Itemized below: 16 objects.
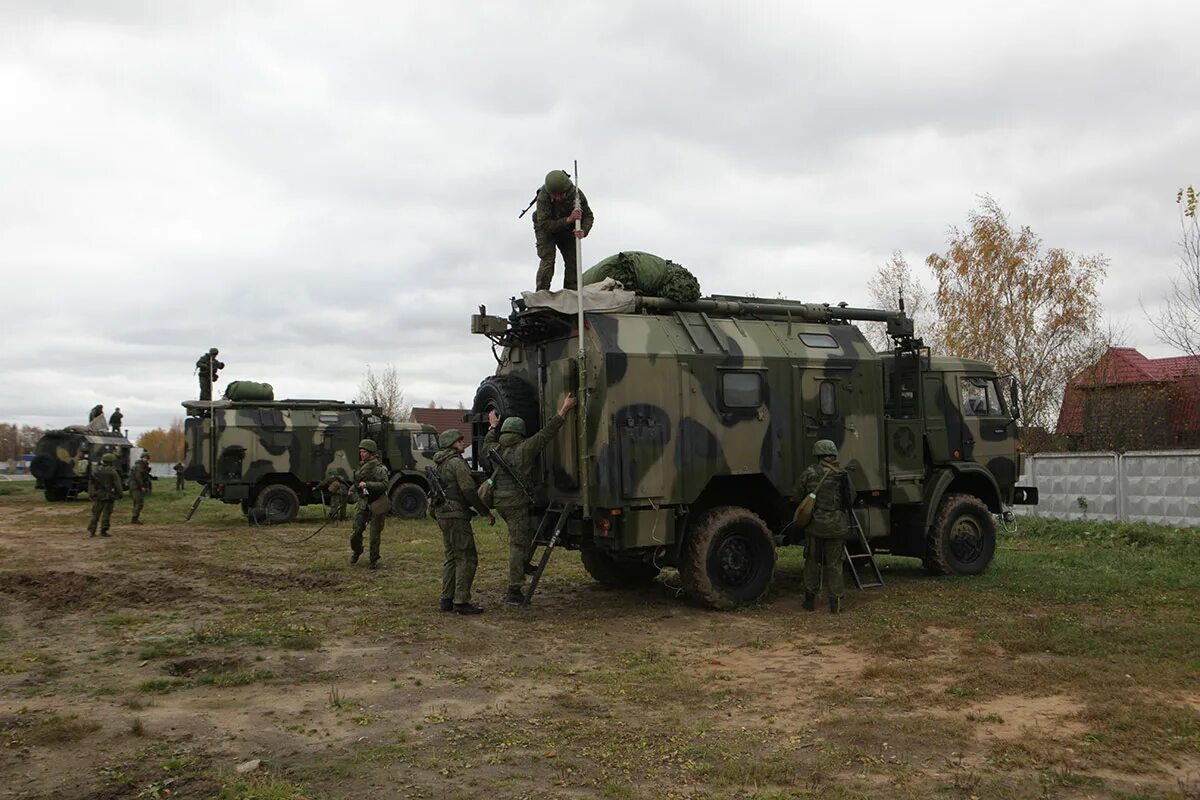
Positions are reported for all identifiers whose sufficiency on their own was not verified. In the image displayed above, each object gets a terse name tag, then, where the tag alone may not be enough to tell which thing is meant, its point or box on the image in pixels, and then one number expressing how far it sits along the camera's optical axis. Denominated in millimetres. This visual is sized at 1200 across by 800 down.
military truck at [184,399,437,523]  19766
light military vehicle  30312
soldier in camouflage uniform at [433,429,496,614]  9102
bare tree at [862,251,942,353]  30594
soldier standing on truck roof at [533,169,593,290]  9977
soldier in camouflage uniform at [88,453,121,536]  17188
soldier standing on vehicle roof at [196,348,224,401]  21672
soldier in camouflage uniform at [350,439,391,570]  12195
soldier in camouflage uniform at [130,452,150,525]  20578
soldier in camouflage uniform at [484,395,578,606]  8789
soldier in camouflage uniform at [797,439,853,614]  9062
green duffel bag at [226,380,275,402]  20797
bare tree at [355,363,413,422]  50247
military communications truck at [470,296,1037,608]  8781
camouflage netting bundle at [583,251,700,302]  9617
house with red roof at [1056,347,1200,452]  27516
